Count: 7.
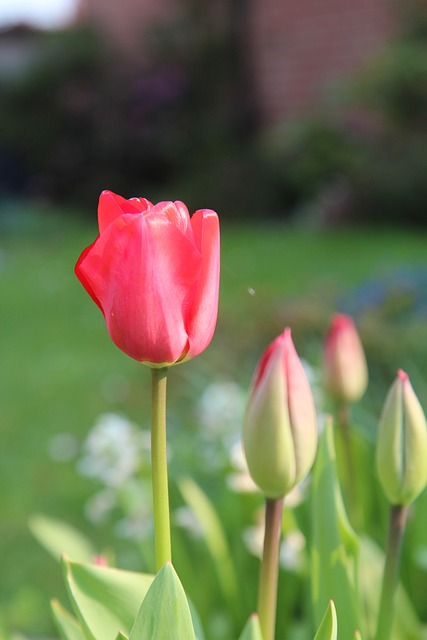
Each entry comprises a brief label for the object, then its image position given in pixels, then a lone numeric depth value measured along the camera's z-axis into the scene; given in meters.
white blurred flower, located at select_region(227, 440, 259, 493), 0.79
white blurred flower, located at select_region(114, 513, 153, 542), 0.87
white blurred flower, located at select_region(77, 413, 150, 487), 0.87
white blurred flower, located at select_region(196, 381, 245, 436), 0.98
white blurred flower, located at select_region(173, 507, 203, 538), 0.86
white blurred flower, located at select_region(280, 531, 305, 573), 0.78
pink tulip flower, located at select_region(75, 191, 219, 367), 0.50
